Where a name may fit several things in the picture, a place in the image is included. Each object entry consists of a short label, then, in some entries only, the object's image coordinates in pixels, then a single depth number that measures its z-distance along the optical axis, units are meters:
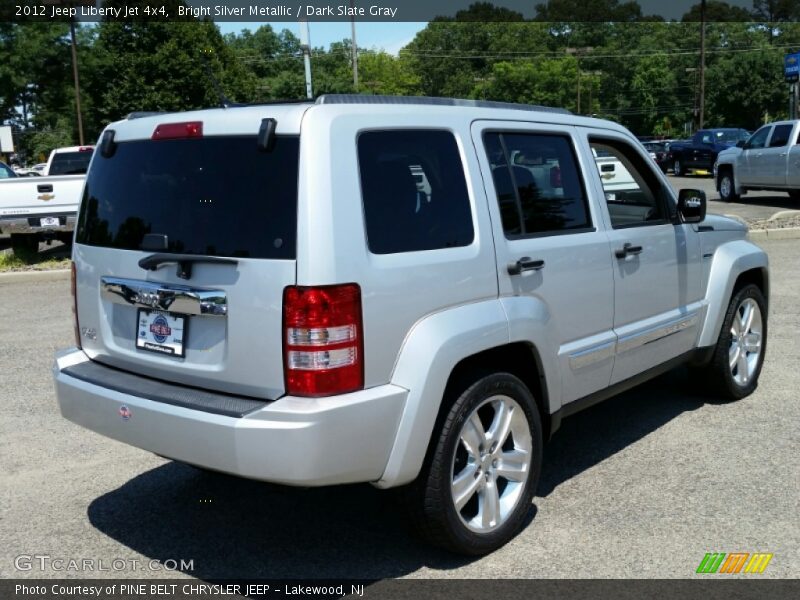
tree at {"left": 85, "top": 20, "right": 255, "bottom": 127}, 60.84
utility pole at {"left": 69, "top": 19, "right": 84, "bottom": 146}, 48.13
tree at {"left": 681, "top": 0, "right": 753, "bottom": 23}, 121.81
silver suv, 3.05
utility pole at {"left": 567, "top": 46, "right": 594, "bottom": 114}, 116.25
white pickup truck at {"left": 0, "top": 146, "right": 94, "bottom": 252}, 12.83
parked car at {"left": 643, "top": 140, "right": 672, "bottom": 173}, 36.47
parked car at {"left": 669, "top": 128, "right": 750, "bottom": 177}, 32.00
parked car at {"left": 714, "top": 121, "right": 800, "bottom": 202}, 19.41
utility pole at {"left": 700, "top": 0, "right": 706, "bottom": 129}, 46.53
